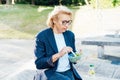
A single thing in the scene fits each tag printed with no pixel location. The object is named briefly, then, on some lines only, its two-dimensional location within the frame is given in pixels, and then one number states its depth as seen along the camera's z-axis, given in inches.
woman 70.1
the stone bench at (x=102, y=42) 152.1
